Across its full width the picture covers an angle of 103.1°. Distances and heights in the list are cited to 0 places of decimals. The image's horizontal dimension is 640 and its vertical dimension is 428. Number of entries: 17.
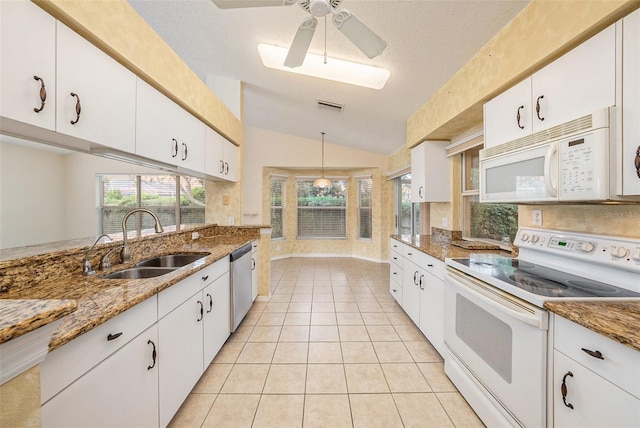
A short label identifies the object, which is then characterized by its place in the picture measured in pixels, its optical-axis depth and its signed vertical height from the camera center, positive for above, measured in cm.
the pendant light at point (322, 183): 531 +62
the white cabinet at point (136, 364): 84 -65
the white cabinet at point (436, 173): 301 +48
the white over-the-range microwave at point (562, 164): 112 +26
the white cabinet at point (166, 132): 168 +63
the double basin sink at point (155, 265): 168 -41
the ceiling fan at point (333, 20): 136 +108
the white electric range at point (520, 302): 115 -47
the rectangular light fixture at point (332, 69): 255 +149
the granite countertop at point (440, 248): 211 -33
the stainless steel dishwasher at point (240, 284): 240 -73
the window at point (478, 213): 238 +0
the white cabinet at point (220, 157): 271 +66
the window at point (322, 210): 639 +7
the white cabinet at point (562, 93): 116 +66
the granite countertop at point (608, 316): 82 -38
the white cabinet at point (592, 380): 82 -60
